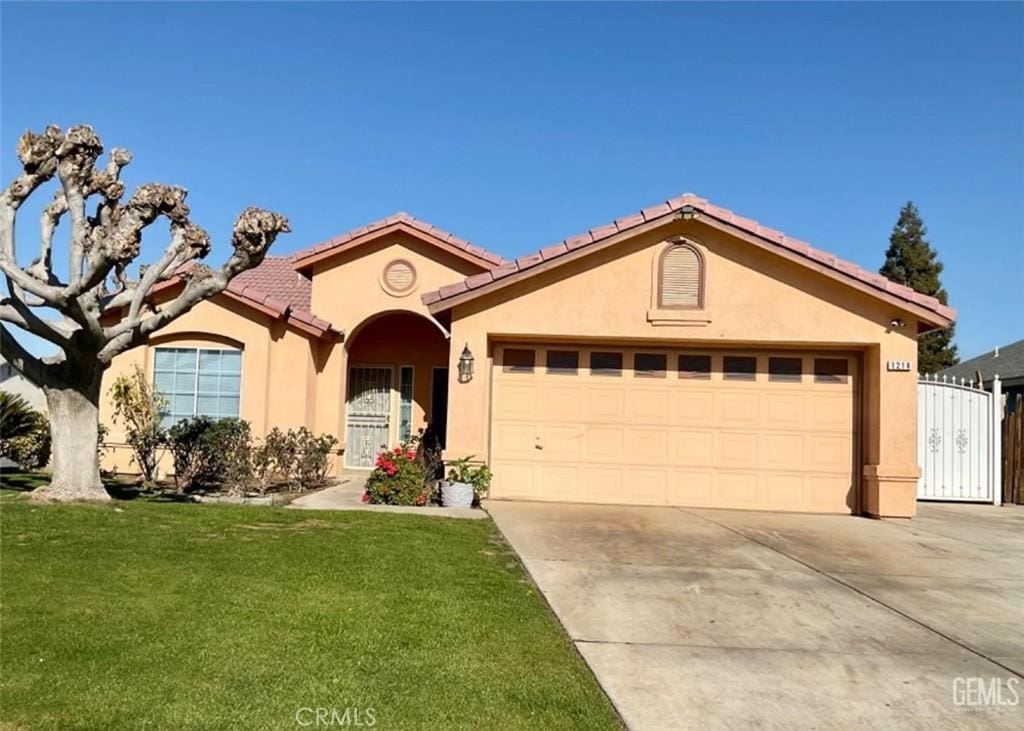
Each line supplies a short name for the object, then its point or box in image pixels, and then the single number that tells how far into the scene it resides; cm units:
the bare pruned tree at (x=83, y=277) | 838
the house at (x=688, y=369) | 1137
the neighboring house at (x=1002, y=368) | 2255
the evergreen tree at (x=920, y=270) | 3994
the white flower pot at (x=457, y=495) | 1091
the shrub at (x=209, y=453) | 1193
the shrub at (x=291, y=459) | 1256
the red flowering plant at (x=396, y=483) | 1090
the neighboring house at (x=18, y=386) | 1921
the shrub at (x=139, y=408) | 1292
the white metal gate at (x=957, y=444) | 1342
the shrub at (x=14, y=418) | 1334
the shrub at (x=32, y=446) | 1348
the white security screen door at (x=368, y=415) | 1717
